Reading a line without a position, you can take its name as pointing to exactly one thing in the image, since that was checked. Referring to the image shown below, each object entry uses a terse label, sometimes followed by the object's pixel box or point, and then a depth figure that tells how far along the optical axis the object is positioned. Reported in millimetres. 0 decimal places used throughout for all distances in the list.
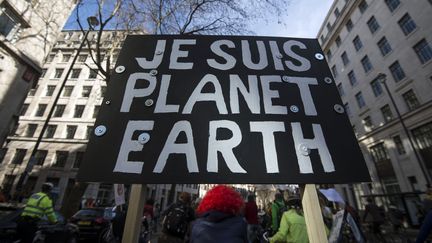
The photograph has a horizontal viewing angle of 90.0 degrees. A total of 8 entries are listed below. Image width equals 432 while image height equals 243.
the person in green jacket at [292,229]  3438
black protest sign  1525
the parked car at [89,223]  9070
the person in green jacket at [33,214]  4661
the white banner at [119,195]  5586
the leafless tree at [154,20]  9641
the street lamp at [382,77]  16552
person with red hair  1986
